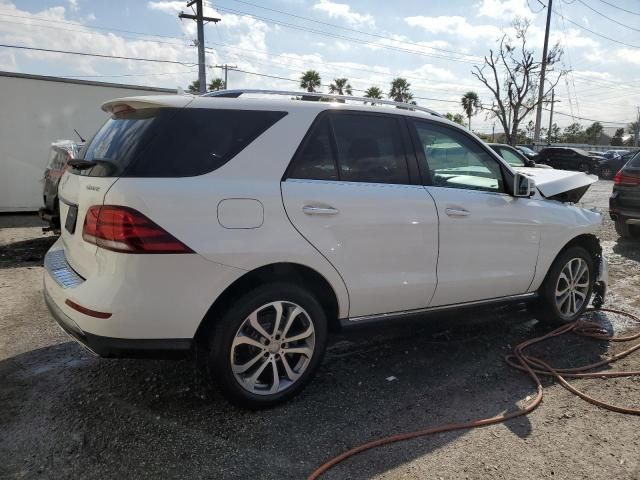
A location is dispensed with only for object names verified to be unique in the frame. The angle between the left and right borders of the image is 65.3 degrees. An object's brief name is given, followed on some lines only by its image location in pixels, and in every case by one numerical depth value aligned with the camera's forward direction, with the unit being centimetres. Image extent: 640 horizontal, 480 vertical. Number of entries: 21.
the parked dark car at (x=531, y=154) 2420
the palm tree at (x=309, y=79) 4409
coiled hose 269
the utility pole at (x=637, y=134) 6225
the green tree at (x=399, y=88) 4999
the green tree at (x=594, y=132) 8311
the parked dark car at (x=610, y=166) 2648
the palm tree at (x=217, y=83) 4797
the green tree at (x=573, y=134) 8175
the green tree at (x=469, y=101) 4925
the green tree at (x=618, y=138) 7898
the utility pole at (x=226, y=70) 4243
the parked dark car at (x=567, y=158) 2647
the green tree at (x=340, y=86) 4478
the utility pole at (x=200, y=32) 2444
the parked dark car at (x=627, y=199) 791
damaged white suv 256
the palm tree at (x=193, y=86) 3764
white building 991
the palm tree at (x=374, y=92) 4569
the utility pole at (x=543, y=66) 2842
